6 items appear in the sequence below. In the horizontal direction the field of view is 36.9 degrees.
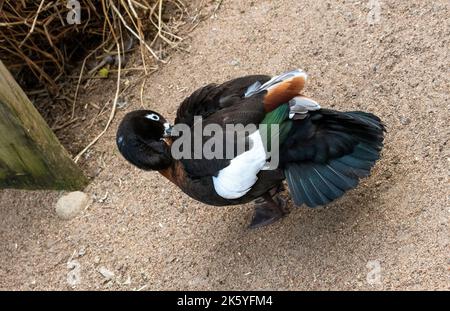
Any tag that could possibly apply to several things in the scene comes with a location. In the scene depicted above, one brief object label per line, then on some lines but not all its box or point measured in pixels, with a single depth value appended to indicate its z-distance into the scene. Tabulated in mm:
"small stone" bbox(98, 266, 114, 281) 3303
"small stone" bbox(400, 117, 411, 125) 3169
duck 2809
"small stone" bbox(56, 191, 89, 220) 3617
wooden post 3275
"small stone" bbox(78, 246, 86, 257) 3443
